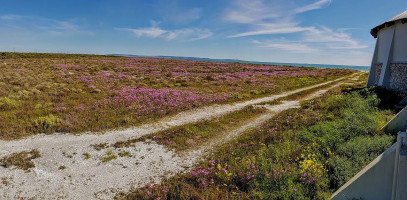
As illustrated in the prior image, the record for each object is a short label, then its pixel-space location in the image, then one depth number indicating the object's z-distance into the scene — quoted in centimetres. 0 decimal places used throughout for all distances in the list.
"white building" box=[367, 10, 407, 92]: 2083
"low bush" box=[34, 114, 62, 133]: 1240
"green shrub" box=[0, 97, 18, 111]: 1608
